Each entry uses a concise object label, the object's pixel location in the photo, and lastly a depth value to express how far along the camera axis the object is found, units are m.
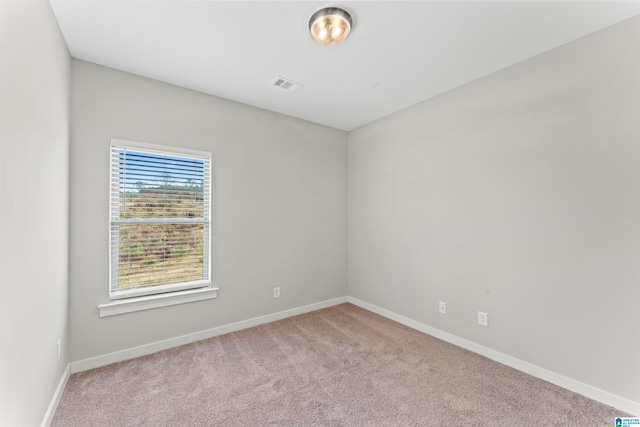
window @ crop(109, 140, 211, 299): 2.51
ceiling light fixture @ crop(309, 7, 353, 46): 1.81
